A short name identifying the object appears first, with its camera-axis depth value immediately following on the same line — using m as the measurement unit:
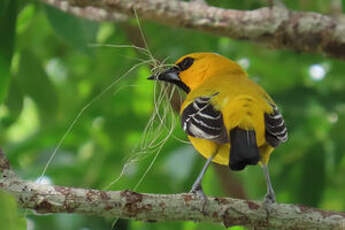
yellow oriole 7.16
